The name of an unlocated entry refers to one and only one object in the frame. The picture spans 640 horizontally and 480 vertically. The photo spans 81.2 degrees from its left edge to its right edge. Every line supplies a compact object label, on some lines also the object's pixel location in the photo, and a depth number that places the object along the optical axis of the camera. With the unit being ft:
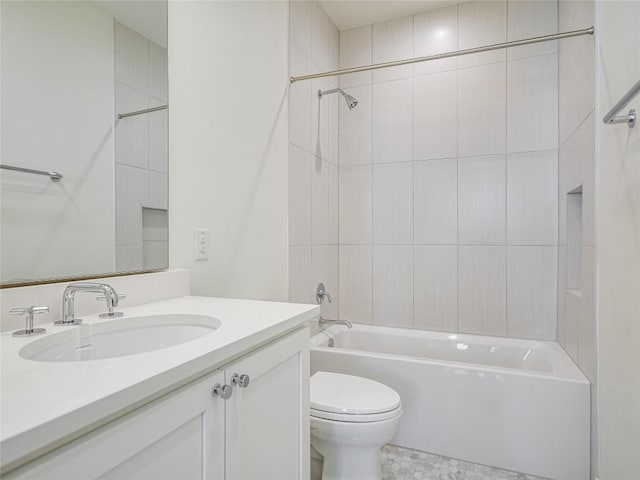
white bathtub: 5.32
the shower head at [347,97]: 7.76
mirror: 2.87
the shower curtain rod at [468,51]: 5.31
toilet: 4.55
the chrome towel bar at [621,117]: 3.65
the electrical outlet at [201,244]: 4.70
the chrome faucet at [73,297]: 2.86
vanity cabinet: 1.64
